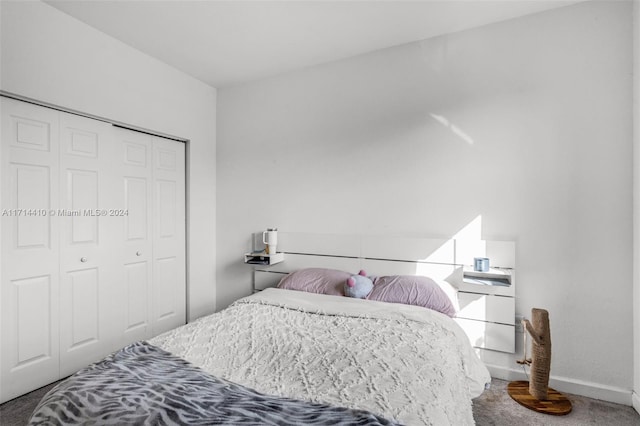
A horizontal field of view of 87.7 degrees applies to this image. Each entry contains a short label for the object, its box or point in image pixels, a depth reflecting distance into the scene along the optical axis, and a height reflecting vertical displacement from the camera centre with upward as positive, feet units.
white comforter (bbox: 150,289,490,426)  4.21 -2.27
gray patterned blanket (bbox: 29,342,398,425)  3.61 -2.24
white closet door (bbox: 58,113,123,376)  8.18 -0.76
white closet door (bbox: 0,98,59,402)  7.14 -0.85
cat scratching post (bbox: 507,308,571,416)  7.13 -3.38
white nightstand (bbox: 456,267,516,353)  8.00 -2.39
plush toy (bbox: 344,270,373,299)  8.39 -1.91
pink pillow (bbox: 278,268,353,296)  8.94 -1.92
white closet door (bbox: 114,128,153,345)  9.57 -0.74
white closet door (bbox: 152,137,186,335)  10.63 -0.80
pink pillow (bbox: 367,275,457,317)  7.79 -1.96
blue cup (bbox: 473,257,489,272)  7.85 -1.24
